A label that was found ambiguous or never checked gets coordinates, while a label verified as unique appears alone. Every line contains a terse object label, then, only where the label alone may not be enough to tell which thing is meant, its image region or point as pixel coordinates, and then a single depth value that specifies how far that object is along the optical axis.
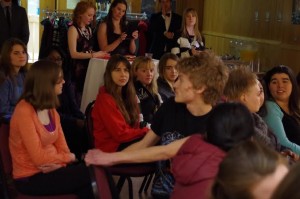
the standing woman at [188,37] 9.27
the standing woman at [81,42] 7.77
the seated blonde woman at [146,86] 6.16
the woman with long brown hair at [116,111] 5.28
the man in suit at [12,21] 9.06
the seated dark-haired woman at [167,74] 6.61
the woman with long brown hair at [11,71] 5.99
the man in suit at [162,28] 10.09
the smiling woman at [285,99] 5.31
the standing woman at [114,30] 8.01
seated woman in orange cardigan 4.16
